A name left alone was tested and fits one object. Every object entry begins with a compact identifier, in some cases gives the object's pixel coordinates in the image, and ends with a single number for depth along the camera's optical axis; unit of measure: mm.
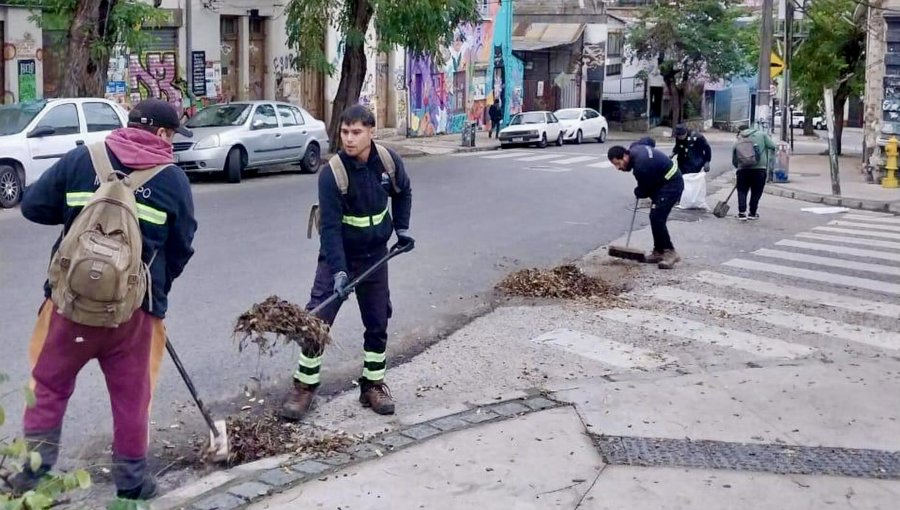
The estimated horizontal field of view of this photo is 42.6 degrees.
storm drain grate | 5910
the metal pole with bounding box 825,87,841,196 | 20862
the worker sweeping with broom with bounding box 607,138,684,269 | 12250
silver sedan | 20109
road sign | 26922
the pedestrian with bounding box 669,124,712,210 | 17969
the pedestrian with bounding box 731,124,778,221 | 16766
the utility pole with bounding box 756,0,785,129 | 24312
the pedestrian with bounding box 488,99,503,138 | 41938
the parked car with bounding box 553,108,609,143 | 41103
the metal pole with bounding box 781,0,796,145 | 26925
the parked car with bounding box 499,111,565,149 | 37125
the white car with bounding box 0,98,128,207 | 15713
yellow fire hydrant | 23344
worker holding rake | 6422
